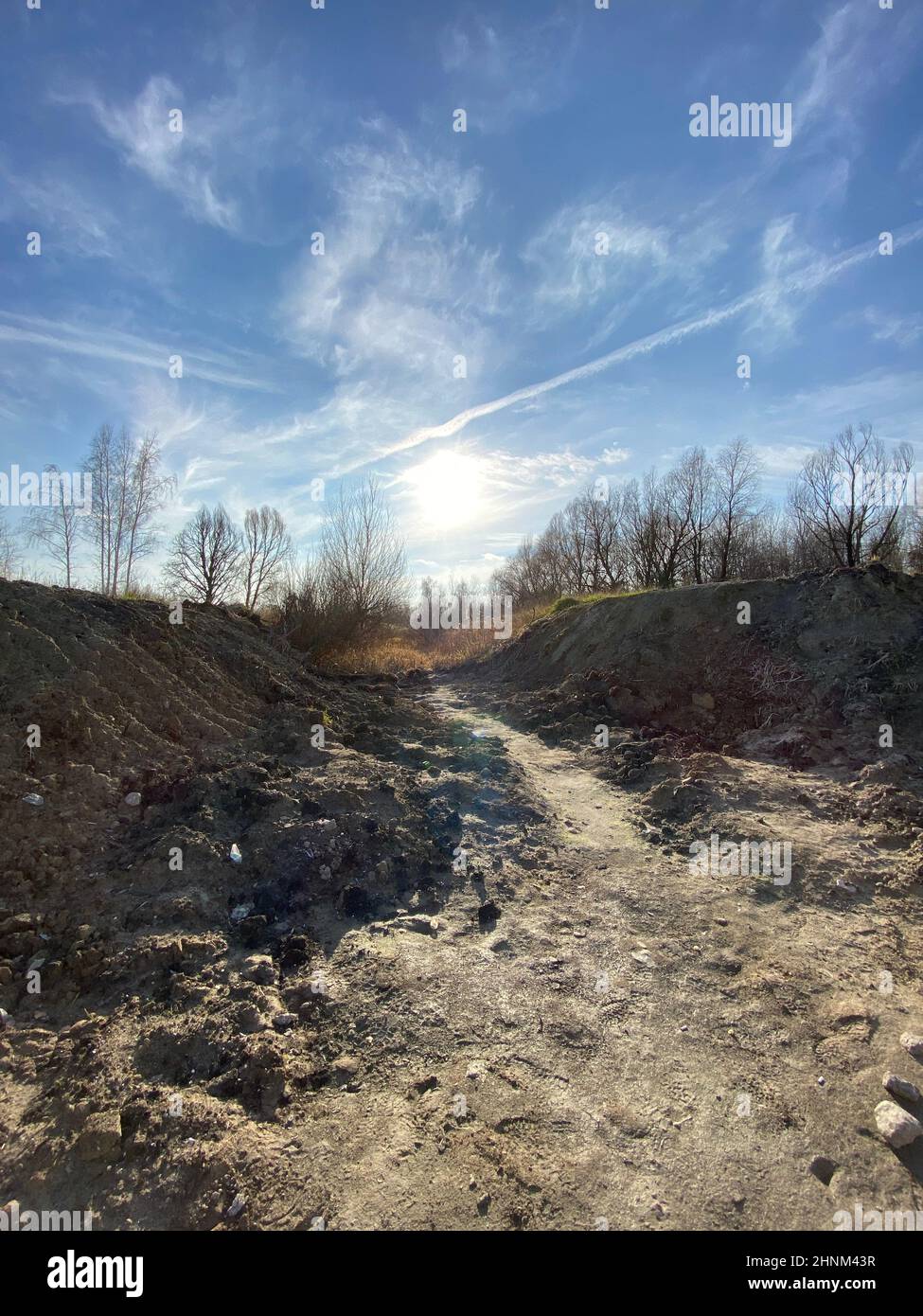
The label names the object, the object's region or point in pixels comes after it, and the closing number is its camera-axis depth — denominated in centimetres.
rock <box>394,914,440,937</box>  407
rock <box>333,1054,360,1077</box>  284
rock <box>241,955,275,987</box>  346
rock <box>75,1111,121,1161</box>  234
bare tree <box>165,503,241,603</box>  1980
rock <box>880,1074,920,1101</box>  250
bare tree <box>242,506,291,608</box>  2189
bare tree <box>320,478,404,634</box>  1867
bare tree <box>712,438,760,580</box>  2414
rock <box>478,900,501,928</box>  420
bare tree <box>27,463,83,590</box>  1839
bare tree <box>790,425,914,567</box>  2078
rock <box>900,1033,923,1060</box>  275
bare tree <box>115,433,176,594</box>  1955
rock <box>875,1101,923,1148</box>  230
